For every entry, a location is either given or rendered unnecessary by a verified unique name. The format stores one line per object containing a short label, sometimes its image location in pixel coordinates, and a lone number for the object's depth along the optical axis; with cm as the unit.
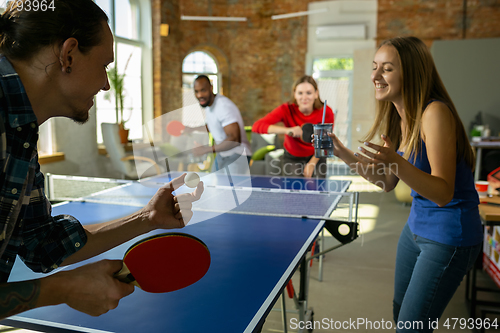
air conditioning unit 885
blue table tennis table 100
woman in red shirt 350
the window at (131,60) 708
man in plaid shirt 78
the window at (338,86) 923
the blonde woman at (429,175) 140
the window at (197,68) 934
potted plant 656
